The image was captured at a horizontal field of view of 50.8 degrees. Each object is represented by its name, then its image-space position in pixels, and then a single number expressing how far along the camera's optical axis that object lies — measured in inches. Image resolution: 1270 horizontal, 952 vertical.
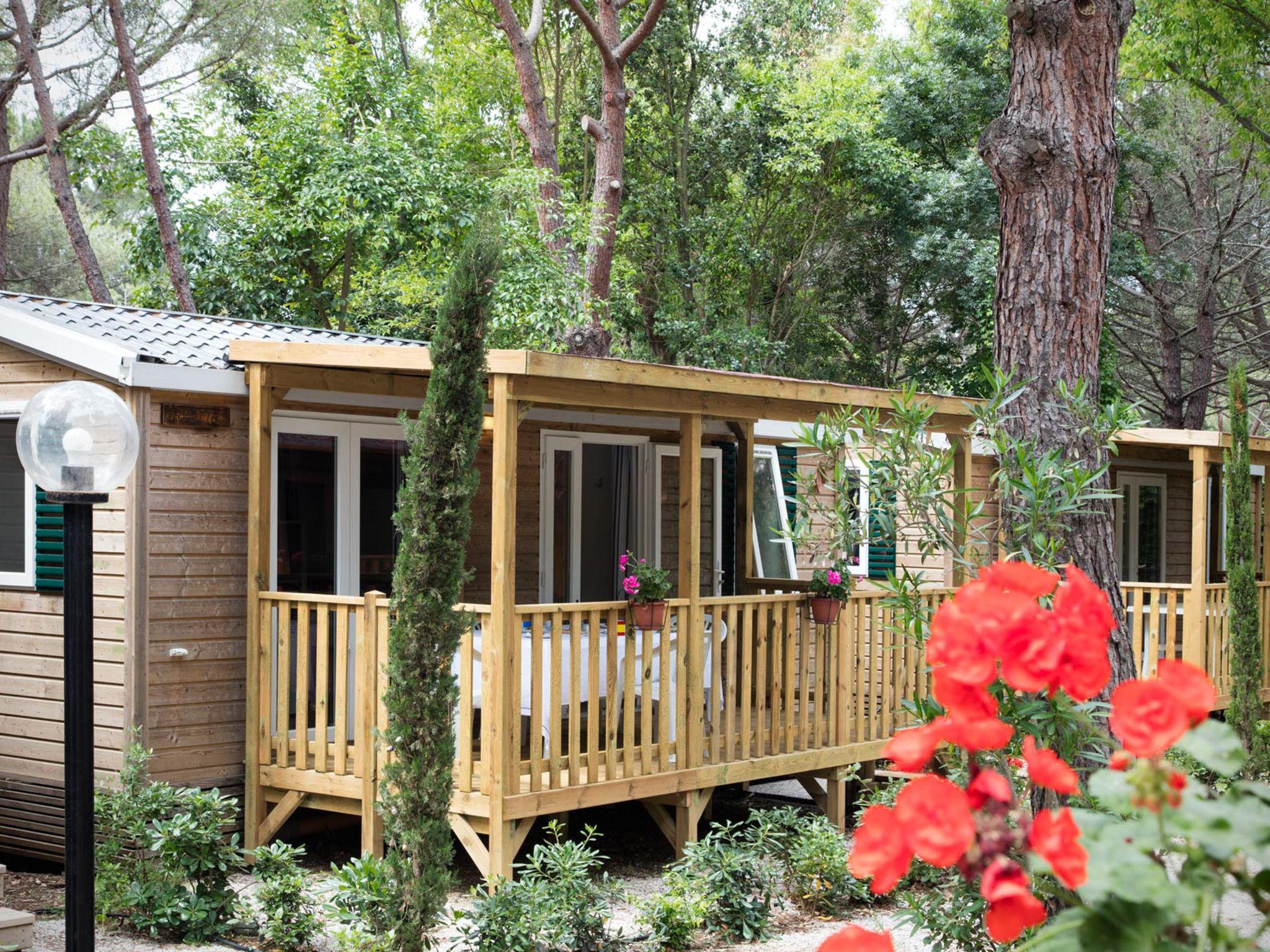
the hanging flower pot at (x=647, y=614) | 280.1
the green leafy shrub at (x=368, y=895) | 206.1
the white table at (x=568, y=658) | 292.2
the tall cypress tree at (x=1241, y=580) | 387.2
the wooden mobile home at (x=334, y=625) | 262.5
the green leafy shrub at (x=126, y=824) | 245.1
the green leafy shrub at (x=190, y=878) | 233.9
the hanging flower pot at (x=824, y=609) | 321.1
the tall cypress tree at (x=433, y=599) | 203.8
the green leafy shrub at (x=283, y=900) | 229.8
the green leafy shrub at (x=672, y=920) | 231.3
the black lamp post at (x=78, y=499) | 145.7
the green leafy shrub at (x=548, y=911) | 210.8
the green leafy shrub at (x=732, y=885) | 240.7
